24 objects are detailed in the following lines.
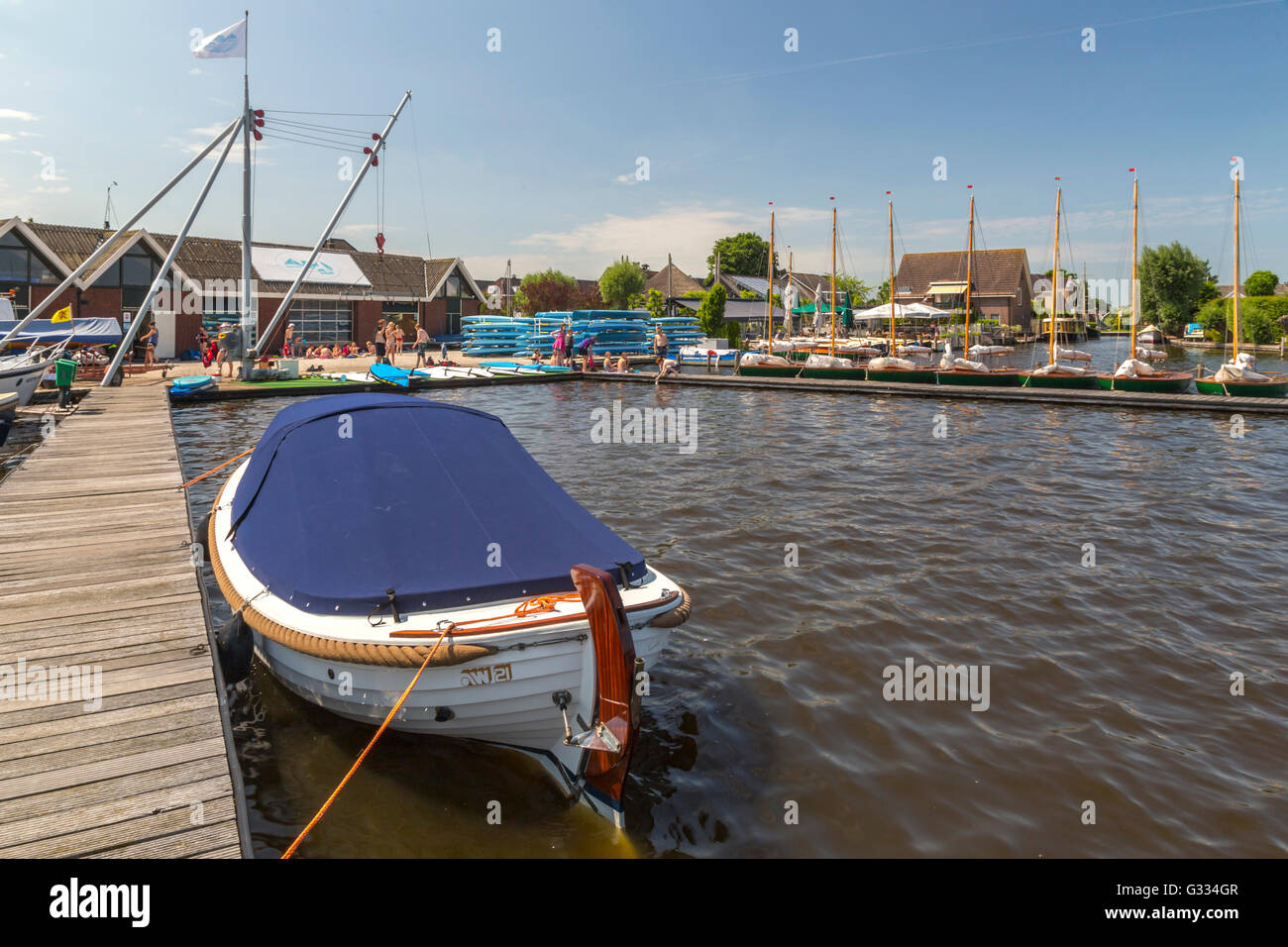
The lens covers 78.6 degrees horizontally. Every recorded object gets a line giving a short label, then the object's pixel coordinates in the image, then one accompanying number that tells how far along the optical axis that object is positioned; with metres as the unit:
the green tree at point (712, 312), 55.50
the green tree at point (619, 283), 85.06
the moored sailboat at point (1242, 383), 27.66
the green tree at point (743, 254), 103.25
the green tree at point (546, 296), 77.44
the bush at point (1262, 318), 73.31
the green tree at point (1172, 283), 82.44
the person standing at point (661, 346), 40.25
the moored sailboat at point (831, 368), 35.97
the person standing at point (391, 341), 34.91
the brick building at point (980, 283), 86.81
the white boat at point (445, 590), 5.15
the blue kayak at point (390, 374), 28.47
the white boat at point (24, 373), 19.33
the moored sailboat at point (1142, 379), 29.48
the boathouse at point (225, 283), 37.06
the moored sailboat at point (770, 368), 37.19
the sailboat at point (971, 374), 32.75
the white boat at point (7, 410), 16.13
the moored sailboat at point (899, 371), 34.56
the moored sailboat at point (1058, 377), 31.53
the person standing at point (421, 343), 34.34
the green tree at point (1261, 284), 98.06
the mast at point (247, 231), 26.59
